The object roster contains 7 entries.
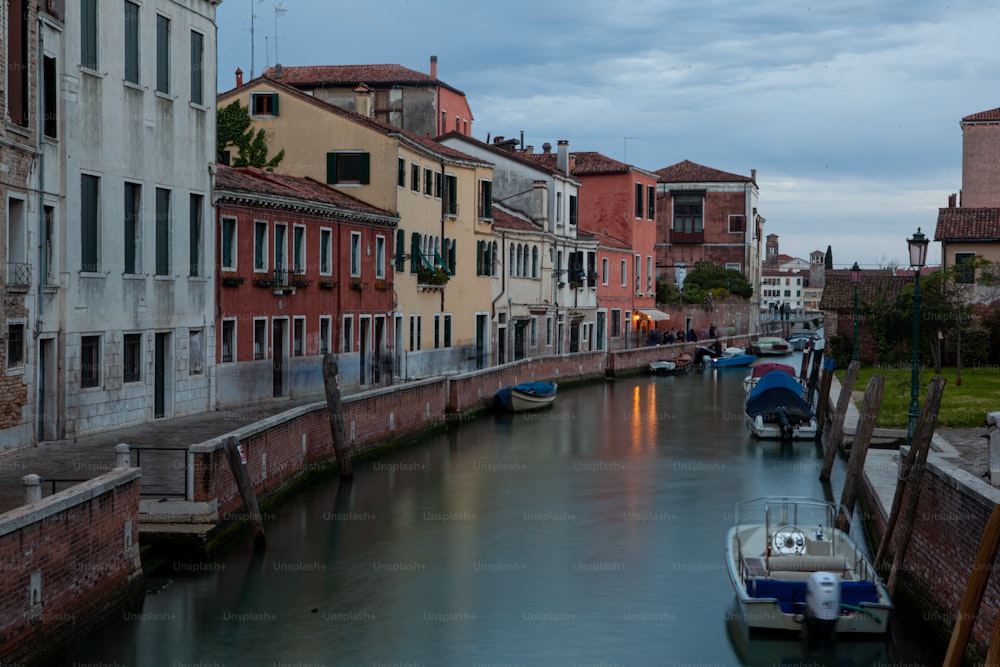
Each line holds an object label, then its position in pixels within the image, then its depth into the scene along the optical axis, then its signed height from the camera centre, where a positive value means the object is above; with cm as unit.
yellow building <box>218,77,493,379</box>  3131 +278
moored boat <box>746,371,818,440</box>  2852 -258
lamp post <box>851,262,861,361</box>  3762 +86
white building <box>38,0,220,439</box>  1864 +126
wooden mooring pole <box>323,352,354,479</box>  2047 -197
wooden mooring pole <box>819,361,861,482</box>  2236 -230
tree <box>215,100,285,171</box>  3133 +396
